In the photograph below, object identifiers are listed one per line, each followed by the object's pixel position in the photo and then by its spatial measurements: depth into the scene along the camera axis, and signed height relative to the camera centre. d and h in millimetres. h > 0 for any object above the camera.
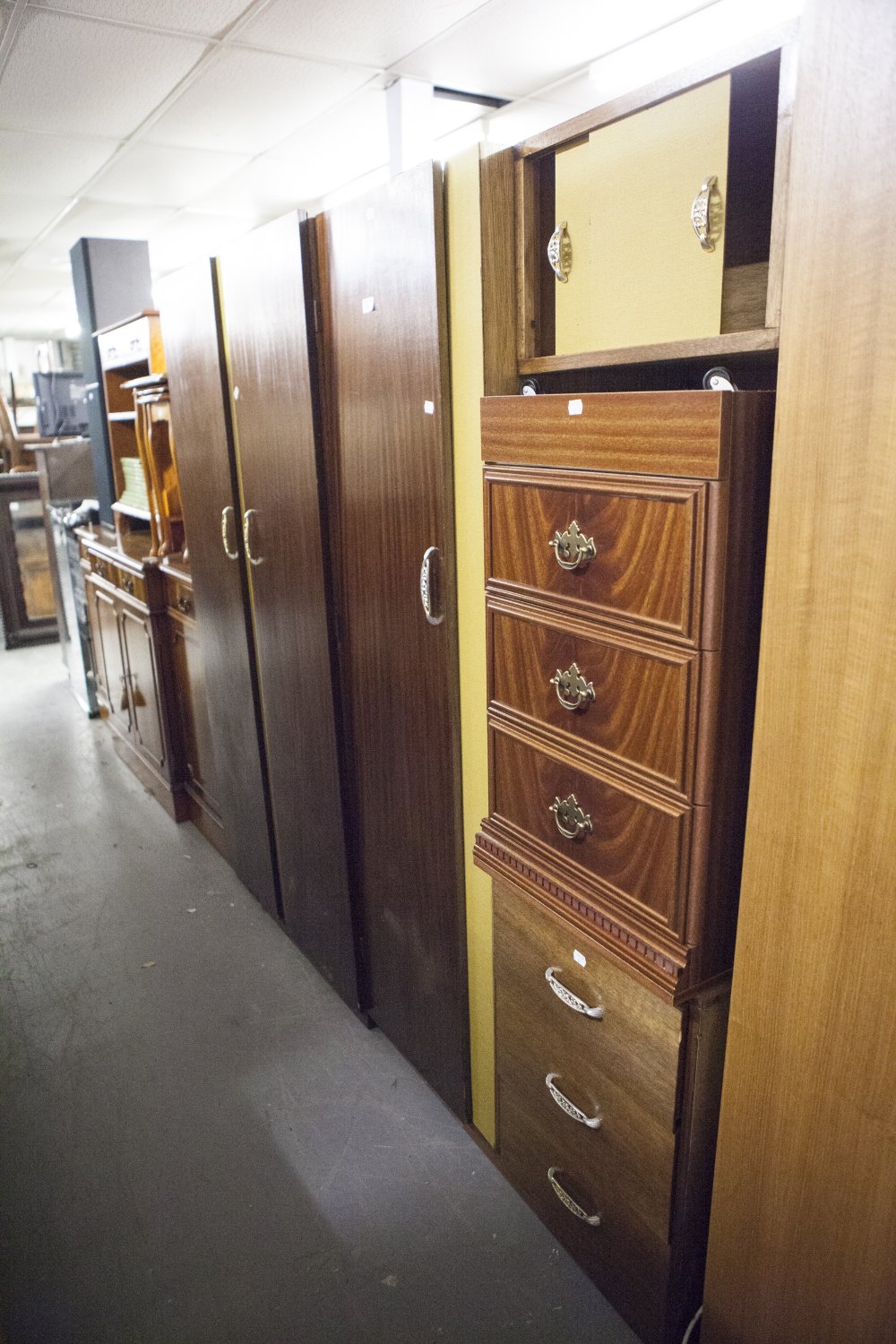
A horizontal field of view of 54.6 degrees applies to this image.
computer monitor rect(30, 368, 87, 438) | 5613 +126
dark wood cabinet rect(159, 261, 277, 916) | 2221 -401
